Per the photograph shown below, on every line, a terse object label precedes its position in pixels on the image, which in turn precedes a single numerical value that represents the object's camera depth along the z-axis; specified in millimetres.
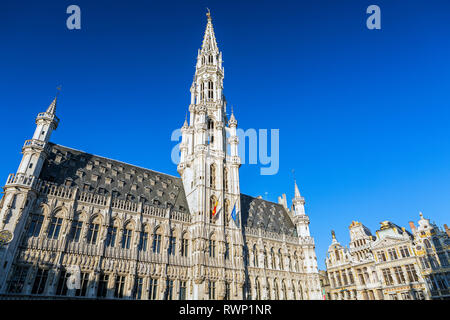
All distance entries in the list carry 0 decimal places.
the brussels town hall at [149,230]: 30312
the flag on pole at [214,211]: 41644
